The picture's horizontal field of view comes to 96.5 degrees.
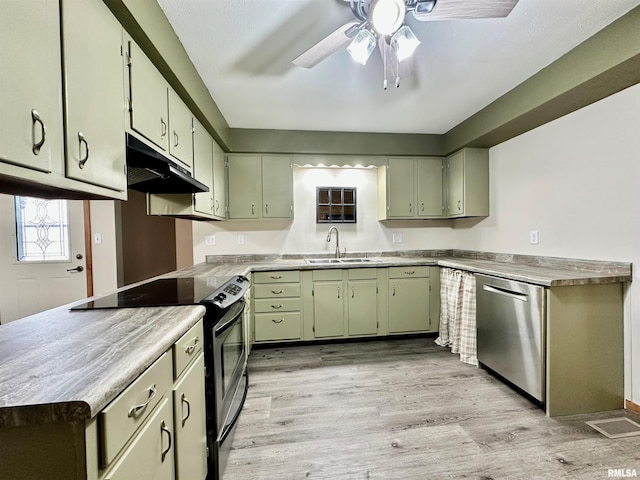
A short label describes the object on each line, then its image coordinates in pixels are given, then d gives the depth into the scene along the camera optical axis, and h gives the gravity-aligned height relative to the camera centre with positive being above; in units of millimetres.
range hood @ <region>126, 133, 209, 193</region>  1382 +376
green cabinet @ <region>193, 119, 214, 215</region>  2299 +633
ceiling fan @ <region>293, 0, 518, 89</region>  1279 +1027
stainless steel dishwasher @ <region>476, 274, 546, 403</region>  1912 -734
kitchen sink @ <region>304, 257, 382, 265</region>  3356 -302
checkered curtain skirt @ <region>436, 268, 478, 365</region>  2621 -791
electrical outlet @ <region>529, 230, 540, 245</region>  2578 -45
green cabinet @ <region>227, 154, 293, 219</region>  3242 +574
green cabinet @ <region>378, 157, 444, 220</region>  3451 +561
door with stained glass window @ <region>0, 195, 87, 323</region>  3125 -177
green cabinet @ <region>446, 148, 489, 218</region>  3186 +571
